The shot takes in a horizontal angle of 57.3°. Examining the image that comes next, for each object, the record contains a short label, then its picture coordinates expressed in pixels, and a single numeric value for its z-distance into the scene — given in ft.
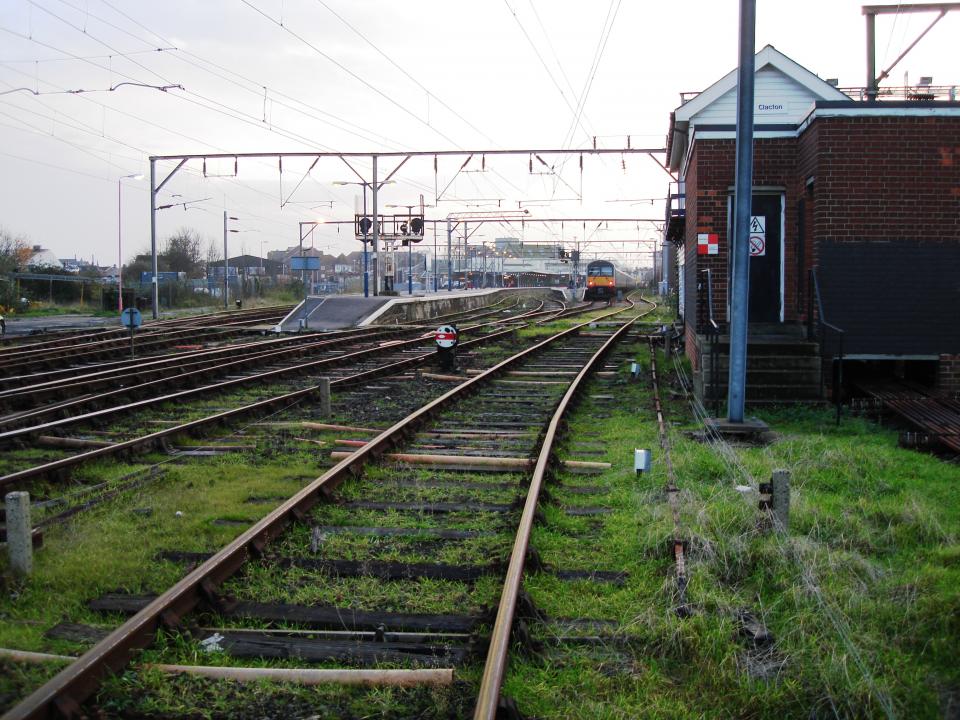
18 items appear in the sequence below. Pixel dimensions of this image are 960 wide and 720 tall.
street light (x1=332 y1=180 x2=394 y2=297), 113.93
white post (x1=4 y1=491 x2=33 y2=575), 17.10
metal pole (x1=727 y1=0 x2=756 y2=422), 29.84
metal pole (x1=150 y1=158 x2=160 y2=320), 107.96
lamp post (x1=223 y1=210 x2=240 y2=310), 155.53
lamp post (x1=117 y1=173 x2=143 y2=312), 127.75
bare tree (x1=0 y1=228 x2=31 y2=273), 131.75
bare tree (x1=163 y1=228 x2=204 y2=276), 224.74
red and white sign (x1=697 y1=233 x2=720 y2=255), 46.03
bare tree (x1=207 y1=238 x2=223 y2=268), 290.11
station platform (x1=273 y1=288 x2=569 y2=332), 98.12
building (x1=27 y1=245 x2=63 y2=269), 228.02
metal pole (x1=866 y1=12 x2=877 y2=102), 84.17
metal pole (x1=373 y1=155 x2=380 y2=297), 106.27
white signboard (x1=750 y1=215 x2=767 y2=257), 46.75
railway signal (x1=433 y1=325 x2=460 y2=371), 53.98
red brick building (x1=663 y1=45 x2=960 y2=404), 38.93
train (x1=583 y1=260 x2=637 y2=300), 199.82
